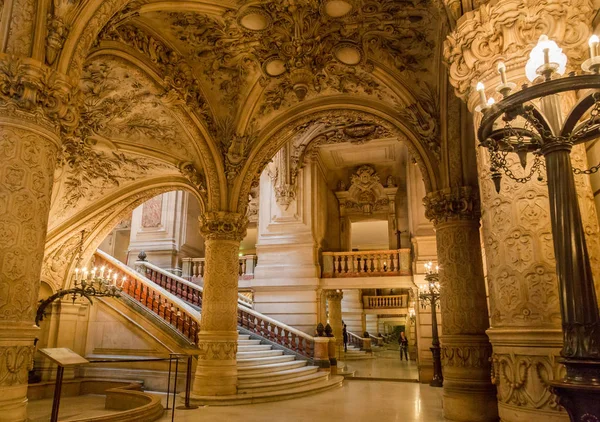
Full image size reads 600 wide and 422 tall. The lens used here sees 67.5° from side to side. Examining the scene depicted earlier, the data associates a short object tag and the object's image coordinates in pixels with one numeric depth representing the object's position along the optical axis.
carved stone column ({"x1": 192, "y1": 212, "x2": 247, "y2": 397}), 8.27
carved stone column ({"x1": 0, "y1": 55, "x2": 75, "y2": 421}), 3.46
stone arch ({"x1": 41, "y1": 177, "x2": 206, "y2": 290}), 10.38
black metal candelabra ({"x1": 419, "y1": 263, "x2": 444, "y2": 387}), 10.71
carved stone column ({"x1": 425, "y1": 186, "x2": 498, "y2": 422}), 6.57
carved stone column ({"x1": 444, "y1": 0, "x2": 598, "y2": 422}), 2.84
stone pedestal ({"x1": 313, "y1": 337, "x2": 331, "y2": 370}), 11.98
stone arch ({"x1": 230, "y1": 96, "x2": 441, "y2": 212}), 8.44
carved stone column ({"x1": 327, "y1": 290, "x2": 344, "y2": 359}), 16.44
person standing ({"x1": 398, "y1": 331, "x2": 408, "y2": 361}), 19.00
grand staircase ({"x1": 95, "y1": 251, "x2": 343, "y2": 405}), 8.98
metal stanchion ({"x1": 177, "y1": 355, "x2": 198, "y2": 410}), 7.44
